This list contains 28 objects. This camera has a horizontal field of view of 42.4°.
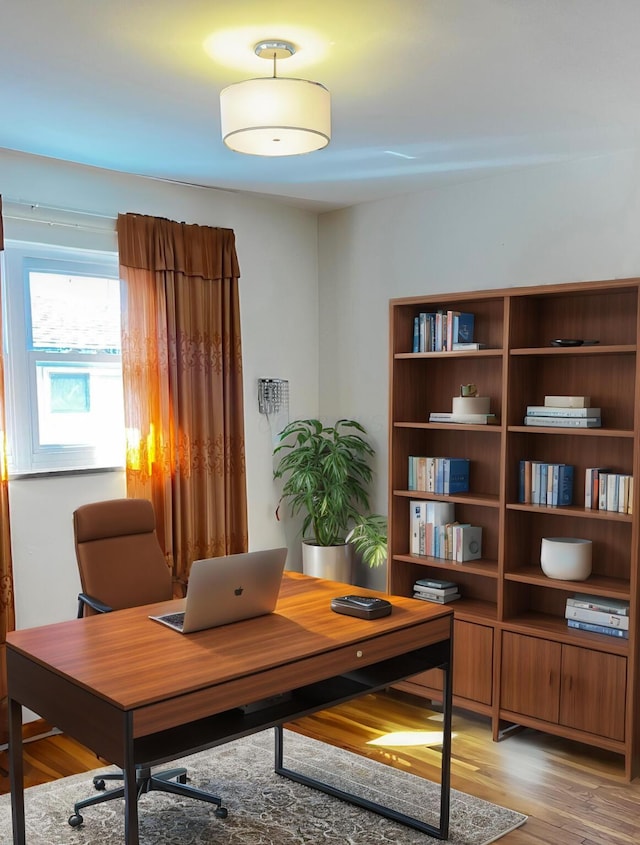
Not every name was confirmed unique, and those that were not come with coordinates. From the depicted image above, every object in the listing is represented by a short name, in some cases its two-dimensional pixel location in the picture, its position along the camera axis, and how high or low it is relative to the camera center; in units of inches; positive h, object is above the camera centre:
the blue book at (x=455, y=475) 169.3 -22.0
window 159.3 +2.1
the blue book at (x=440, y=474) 170.1 -21.9
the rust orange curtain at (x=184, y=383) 171.5 -3.0
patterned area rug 121.3 -68.9
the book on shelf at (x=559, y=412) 148.9 -8.2
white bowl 149.6 -35.0
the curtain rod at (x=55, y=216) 155.3 +29.9
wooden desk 85.7 -35.1
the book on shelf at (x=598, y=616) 145.3 -45.0
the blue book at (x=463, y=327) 167.8 +8.3
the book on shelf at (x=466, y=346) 164.1 +4.3
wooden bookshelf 144.2 -29.2
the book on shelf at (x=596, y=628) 145.8 -47.2
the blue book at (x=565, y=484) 153.9 -21.8
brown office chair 136.9 -32.9
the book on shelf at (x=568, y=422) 148.8 -10.0
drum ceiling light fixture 99.8 +31.3
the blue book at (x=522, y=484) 159.3 -22.7
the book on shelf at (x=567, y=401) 149.9 -6.3
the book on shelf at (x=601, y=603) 146.3 -42.7
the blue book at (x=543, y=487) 155.8 -22.6
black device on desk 114.5 -33.5
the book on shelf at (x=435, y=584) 173.2 -45.7
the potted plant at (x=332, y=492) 192.4 -29.5
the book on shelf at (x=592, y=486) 149.6 -21.6
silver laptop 101.8 -28.4
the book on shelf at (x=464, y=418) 164.1 -10.2
